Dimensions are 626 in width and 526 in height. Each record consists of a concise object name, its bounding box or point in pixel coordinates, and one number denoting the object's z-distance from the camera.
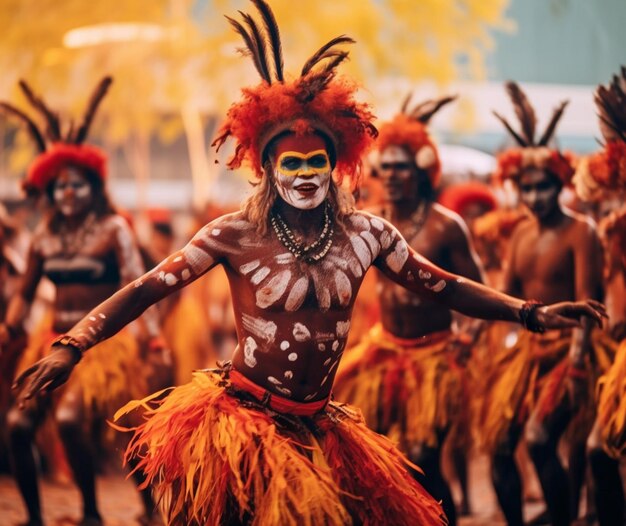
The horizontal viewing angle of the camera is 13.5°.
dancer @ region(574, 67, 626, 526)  12.13
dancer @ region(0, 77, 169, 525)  14.55
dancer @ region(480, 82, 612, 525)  13.24
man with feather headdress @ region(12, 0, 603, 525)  9.55
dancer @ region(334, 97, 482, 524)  13.63
